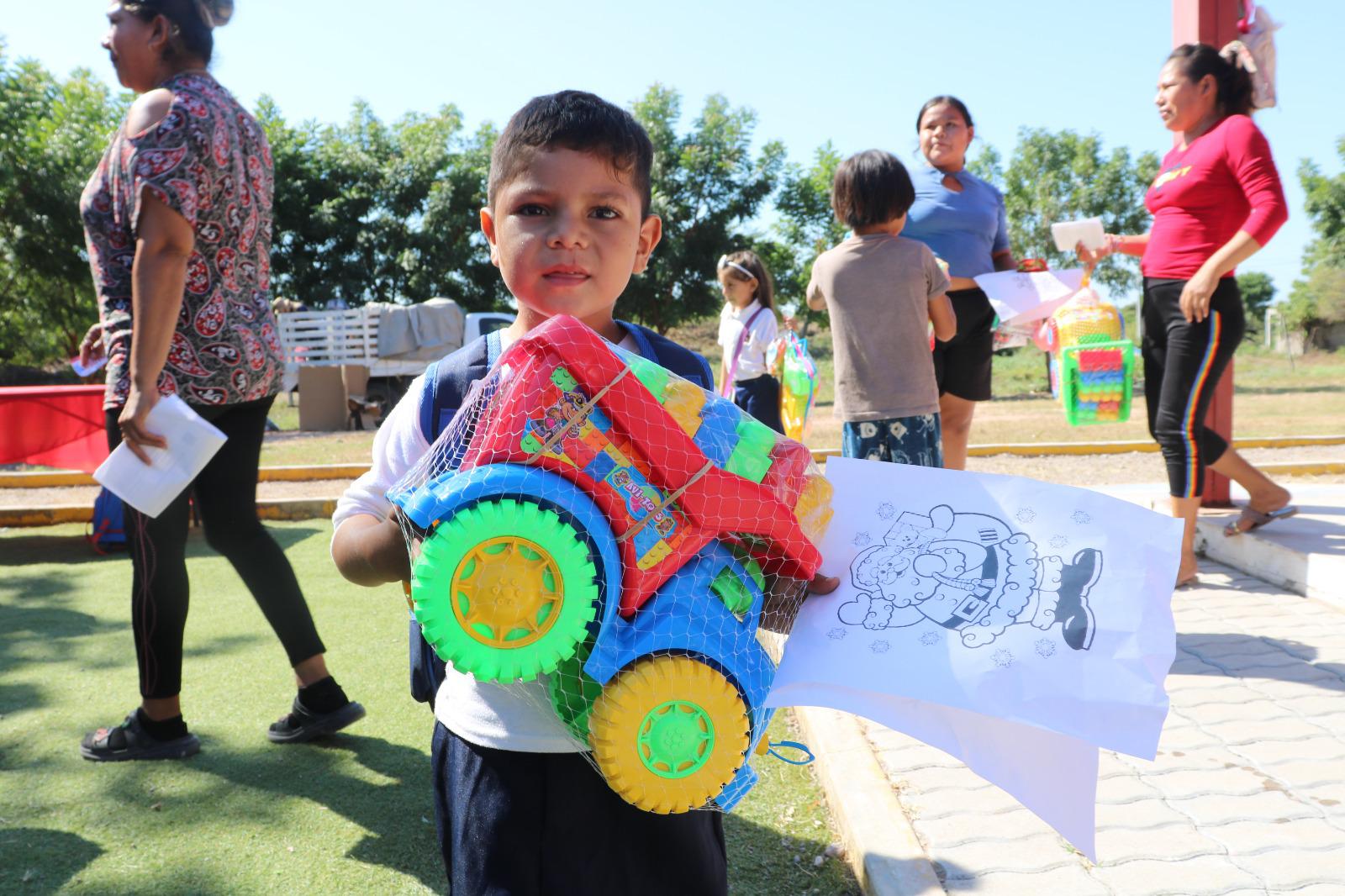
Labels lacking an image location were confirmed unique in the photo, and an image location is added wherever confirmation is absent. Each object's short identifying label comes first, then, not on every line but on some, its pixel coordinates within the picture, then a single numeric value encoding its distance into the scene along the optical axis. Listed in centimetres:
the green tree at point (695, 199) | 2480
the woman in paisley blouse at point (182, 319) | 261
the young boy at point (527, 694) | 133
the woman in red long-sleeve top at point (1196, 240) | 384
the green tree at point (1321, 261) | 3522
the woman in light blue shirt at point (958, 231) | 409
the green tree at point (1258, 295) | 5159
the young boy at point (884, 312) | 339
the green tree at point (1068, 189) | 2941
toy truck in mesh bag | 99
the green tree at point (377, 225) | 2548
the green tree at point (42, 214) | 2055
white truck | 1597
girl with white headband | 699
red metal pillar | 496
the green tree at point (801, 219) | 2669
